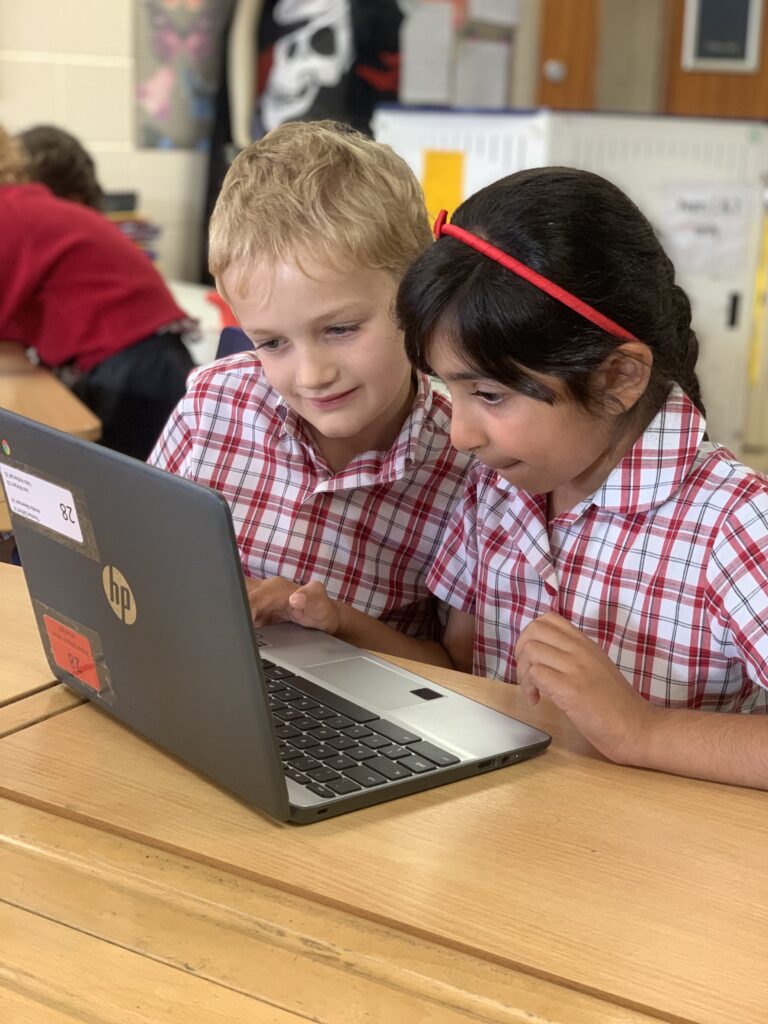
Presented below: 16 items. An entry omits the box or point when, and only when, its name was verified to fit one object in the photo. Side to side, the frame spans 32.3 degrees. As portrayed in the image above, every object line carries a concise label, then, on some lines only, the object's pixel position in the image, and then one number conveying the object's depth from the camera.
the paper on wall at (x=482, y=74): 4.71
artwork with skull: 4.25
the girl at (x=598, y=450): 1.02
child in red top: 2.65
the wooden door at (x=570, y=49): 4.71
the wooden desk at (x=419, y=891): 0.66
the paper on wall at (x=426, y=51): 4.57
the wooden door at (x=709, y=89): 4.55
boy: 1.25
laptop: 0.77
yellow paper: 3.28
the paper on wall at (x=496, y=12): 4.66
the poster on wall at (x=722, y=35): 4.50
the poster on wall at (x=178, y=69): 4.18
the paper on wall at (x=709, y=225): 3.31
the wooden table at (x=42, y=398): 1.99
